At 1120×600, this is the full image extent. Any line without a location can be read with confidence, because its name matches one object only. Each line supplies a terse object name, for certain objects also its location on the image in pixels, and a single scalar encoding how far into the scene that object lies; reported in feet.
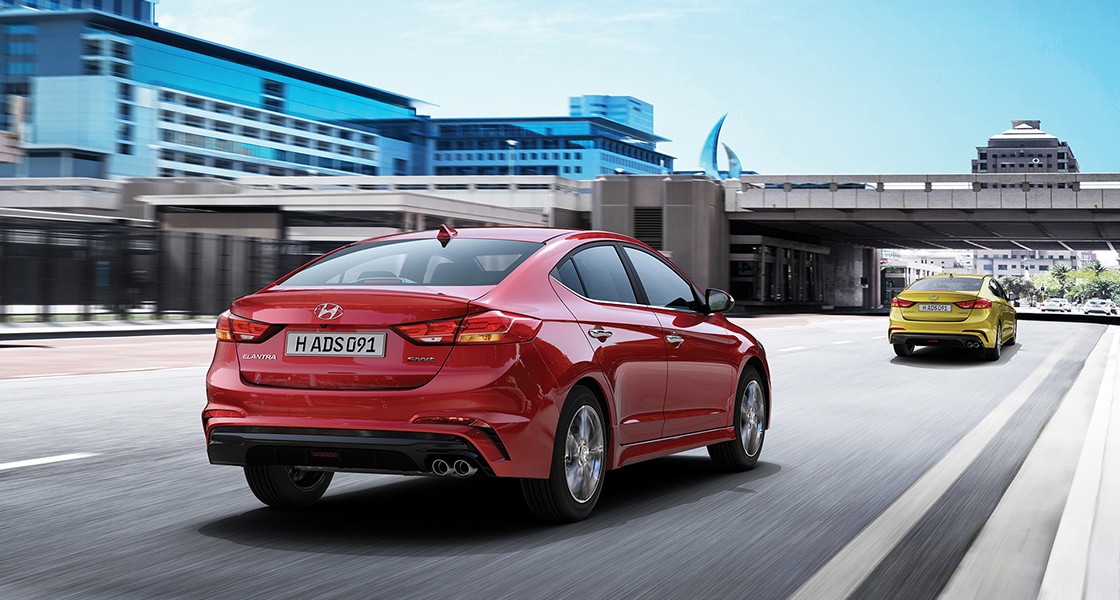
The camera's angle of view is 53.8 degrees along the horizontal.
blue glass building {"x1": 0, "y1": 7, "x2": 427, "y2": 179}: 309.22
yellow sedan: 58.44
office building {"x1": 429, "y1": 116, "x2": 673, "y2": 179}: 488.85
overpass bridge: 154.10
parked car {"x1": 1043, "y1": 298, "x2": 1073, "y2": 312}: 273.95
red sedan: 15.33
